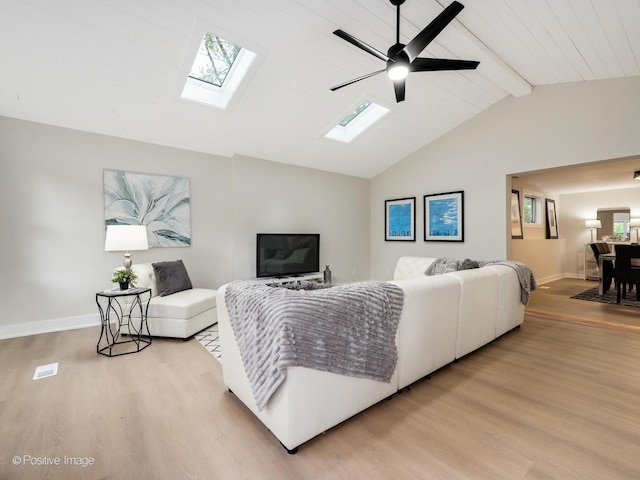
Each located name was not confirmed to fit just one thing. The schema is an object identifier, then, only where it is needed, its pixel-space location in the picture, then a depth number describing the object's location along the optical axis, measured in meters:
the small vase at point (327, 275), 5.60
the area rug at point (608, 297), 4.83
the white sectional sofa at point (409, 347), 1.59
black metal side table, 3.05
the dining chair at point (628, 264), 4.43
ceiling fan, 2.12
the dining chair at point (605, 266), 5.41
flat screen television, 4.94
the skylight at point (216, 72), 3.21
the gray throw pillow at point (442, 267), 3.67
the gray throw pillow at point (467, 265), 3.49
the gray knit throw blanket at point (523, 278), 3.46
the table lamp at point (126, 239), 3.04
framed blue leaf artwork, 3.94
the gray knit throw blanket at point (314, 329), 1.54
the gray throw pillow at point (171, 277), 3.75
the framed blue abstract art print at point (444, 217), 5.04
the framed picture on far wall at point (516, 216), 5.94
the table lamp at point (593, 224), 7.27
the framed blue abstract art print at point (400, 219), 5.74
